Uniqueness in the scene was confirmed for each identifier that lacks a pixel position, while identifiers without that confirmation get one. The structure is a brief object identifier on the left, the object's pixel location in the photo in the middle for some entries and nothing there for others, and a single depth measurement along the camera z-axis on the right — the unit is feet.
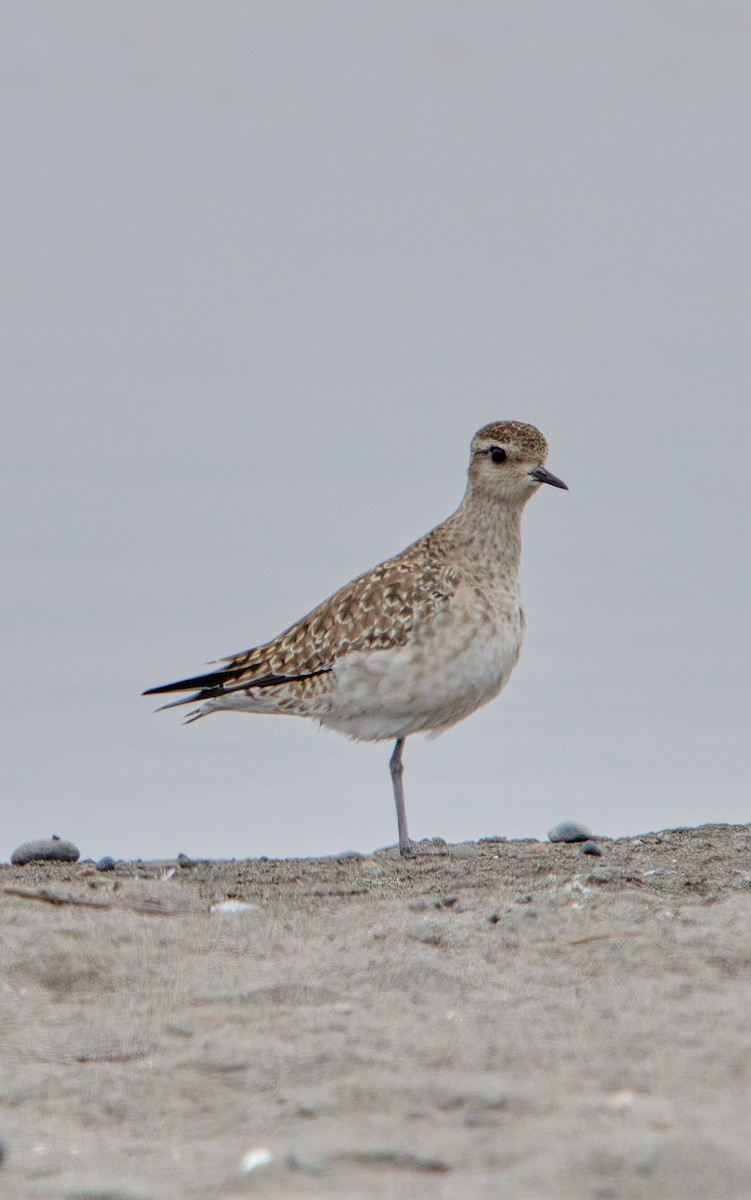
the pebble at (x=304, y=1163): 27.27
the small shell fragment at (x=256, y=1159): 27.81
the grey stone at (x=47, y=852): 56.39
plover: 62.34
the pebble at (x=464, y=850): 56.44
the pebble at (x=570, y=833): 60.80
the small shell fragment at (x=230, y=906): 45.37
